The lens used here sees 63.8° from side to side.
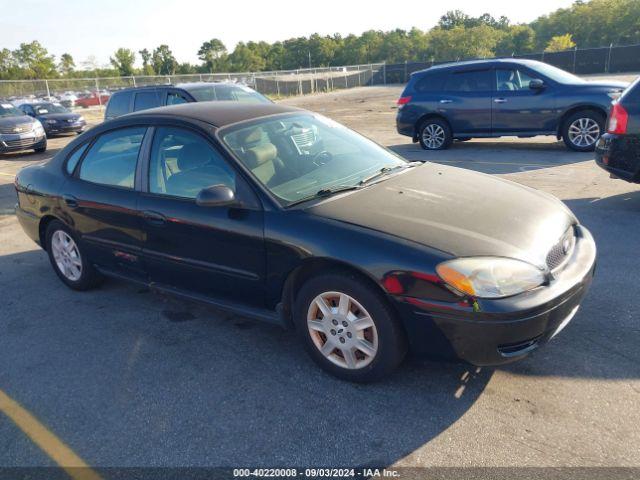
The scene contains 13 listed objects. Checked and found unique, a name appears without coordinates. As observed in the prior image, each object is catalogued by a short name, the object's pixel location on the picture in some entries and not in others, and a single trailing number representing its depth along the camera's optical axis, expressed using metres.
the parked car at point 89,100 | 33.00
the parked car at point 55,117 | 17.53
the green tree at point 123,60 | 104.56
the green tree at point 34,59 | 77.69
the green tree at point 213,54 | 109.62
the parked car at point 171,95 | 10.02
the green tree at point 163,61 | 107.62
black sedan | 2.65
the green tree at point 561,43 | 73.76
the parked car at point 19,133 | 13.45
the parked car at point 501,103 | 9.57
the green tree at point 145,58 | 109.29
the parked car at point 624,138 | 5.63
